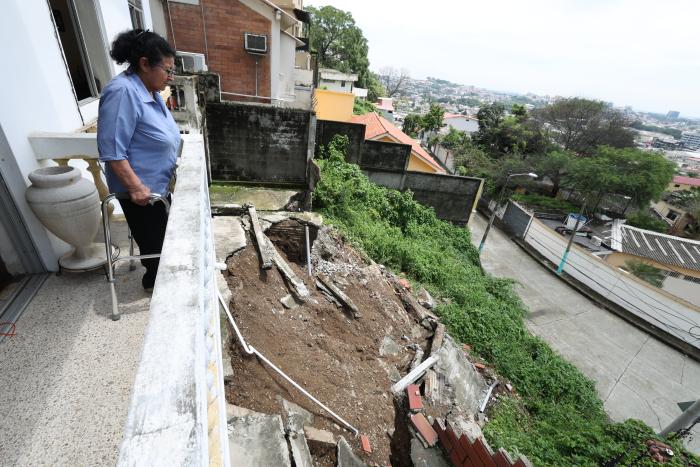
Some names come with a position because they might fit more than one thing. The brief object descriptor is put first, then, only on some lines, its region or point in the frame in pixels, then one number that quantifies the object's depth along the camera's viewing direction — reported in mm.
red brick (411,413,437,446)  4256
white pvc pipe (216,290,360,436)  3129
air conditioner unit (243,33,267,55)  10672
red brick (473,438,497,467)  3814
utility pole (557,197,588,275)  16016
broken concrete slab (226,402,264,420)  2673
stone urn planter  2105
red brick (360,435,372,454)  3542
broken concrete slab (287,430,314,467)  2625
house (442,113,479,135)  51844
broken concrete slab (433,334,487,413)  5535
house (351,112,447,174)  15174
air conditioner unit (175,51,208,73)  8680
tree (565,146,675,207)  20891
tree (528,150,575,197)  23938
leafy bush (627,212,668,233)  22611
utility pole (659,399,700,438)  5980
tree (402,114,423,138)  40344
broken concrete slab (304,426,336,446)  3109
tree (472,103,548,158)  28375
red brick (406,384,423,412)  4560
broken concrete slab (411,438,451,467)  4004
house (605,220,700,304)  15227
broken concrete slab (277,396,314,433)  3006
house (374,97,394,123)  45031
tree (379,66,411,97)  122812
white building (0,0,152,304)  2115
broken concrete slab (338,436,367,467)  3154
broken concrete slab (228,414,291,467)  2473
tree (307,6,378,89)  32219
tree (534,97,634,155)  27656
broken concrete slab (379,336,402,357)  5469
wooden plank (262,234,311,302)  5012
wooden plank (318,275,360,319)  5652
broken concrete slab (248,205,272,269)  4895
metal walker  2002
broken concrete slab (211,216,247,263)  4672
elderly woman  1823
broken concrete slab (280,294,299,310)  4738
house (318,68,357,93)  26722
